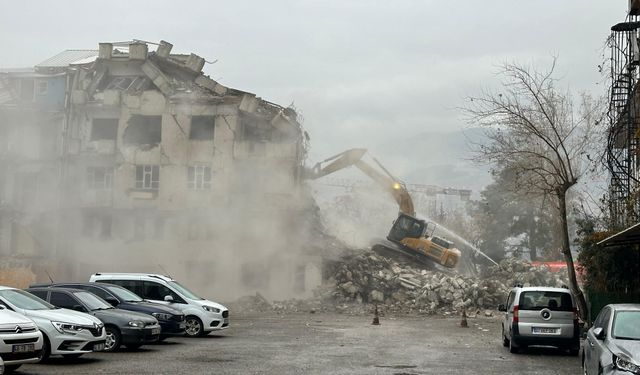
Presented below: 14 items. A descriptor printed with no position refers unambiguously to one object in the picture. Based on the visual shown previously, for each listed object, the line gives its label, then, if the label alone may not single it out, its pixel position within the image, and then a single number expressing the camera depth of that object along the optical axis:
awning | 19.13
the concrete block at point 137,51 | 54.81
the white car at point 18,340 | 14.09
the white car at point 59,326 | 16.34
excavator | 50.34
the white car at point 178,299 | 25.02
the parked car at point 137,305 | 22.47
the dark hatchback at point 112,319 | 19.55
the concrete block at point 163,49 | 55.72
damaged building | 52.59
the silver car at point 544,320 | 20.78
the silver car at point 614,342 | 11.53
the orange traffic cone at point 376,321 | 33.53
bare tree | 28.89
